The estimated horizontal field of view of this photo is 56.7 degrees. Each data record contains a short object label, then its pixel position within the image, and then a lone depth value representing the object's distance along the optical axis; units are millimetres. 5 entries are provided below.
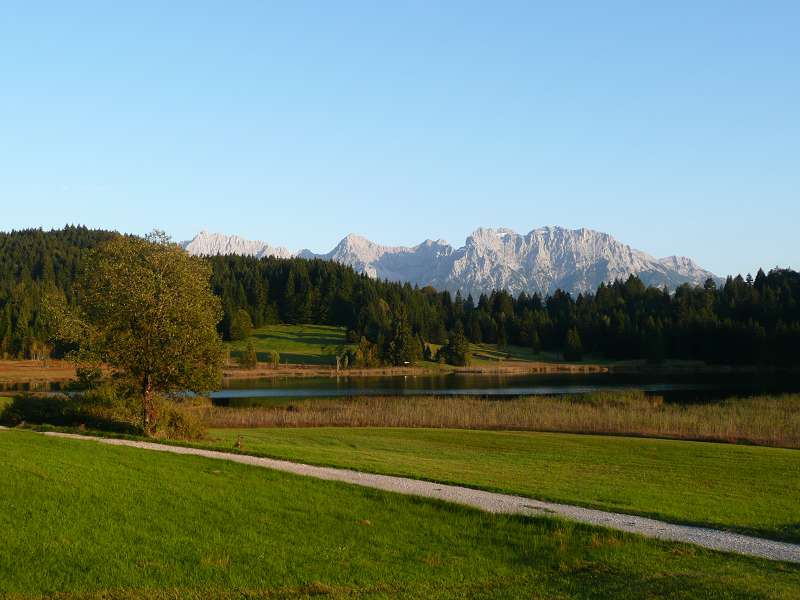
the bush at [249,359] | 128625
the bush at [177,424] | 33281
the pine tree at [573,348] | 153875
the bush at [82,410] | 35000
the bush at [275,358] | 131250
